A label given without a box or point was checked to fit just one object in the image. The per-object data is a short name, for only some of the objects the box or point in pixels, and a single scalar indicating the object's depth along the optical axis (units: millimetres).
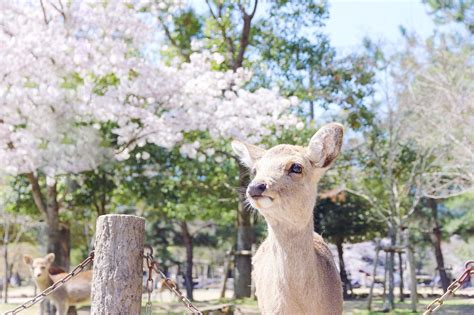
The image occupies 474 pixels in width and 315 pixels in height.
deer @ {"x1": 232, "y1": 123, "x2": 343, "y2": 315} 2855
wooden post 3352
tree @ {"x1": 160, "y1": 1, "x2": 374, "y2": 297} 15805
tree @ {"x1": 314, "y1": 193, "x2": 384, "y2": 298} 20141
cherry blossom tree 10719
